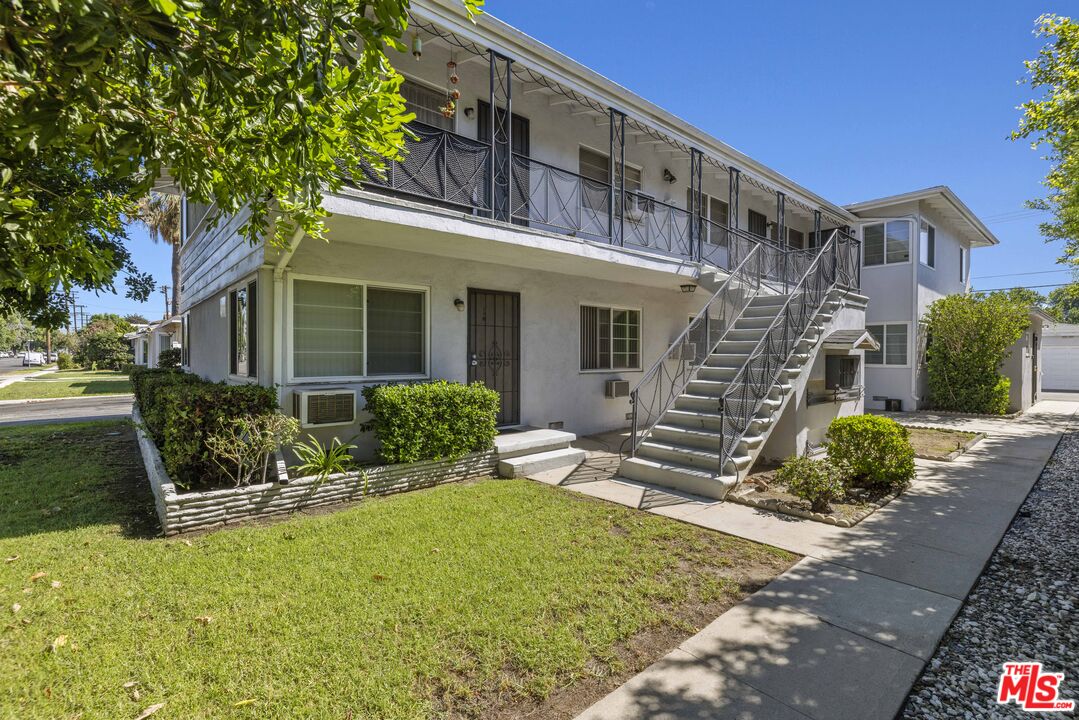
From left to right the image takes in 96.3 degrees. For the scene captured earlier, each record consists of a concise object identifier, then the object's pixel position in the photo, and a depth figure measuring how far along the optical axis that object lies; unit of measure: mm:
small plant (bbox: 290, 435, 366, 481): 6209
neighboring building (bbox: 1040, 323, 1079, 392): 25859
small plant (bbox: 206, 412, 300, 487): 5645
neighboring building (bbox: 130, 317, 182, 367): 27338
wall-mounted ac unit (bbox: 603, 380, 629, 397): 10989
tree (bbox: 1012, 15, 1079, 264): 7988
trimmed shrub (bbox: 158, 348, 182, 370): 18688
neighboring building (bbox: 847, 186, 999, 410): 16609
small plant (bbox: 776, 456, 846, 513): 5910
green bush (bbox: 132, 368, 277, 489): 5629
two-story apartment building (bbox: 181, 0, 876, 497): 6863
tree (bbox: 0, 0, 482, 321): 2154
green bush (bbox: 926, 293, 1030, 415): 15398
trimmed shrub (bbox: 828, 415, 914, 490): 6793
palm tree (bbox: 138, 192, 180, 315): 25852
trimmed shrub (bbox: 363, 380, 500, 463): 6641
